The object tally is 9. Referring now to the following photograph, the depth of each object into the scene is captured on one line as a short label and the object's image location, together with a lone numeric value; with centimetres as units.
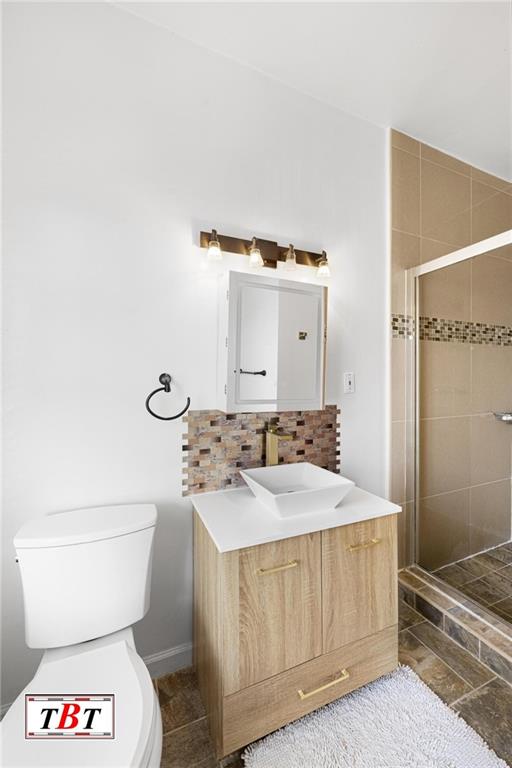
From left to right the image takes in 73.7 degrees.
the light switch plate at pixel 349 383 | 187
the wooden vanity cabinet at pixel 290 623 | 112
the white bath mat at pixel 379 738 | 113
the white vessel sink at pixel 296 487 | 126
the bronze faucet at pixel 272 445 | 162
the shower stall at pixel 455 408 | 206
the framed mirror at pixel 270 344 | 148
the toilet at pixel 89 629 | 78
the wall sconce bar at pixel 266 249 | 157
